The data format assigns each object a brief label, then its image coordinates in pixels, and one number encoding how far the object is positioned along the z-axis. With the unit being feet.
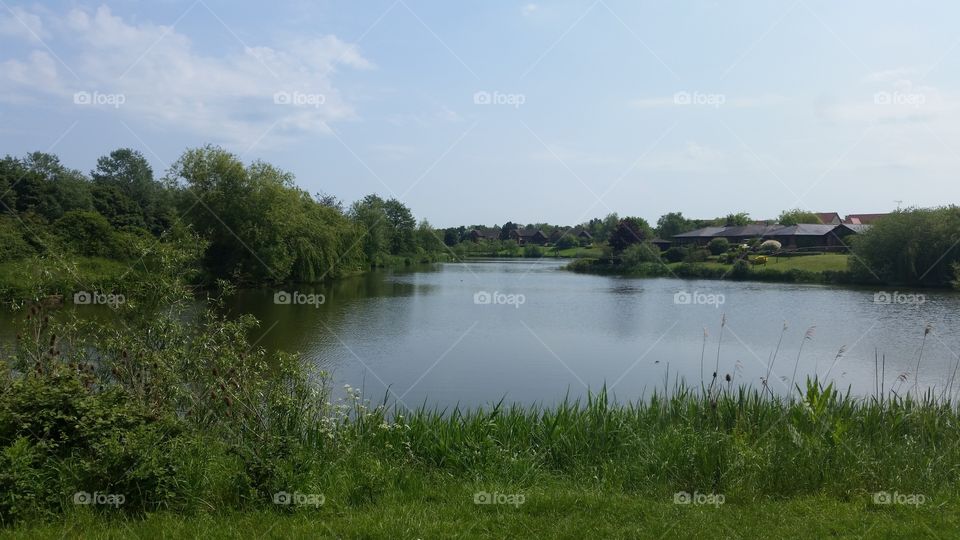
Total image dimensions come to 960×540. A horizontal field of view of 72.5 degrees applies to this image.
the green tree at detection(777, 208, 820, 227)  298.23
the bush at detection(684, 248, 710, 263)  199.31
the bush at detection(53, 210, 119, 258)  102.02
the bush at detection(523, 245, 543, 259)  325.30
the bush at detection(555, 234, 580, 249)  353.63
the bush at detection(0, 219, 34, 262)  86.74
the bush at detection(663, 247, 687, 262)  209.36
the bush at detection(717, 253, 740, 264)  185.93
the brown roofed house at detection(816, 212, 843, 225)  307.41
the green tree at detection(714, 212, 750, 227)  291.22
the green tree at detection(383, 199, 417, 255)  250.98
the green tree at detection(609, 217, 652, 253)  223.10
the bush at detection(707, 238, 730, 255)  207.84
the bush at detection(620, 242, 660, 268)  205.57
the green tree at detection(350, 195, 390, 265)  201.78
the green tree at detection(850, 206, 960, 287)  139.95
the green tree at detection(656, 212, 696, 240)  283.18
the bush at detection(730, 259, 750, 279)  169.48
